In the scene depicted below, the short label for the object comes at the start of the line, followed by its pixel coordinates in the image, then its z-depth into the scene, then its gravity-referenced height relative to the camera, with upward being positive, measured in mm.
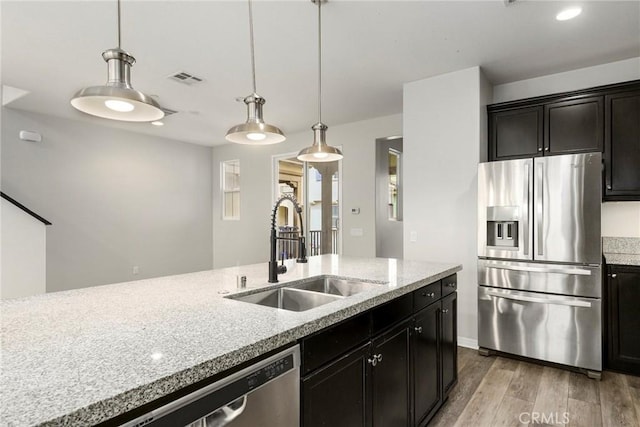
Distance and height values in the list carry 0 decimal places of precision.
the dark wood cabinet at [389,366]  1319 -732
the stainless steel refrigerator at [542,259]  2814 -394
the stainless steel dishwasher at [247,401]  854 -524
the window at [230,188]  7117 +545
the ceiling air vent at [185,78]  3615 +1466
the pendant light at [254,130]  1890 +467
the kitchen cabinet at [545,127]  3213 +857
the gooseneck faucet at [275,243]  1948 -184
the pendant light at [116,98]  1261 +445
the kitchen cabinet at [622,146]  3035 +602
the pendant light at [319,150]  2410 +452
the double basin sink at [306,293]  1813 -446
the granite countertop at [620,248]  3080 -328
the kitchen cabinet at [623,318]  2861 -879
